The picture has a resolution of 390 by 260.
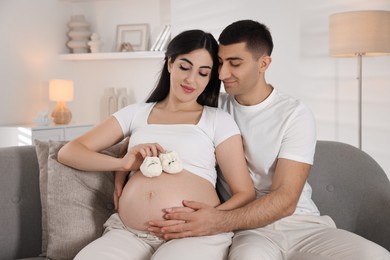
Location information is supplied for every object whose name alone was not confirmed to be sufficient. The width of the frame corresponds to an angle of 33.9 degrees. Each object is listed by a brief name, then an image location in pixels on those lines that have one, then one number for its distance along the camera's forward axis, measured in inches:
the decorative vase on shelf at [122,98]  227.9
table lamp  220.5
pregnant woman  80.0
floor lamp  159.5
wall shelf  220.8
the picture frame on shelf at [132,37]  229.1
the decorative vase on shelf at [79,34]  239.6
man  79.4
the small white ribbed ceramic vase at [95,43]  237.1
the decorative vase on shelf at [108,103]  231.0
